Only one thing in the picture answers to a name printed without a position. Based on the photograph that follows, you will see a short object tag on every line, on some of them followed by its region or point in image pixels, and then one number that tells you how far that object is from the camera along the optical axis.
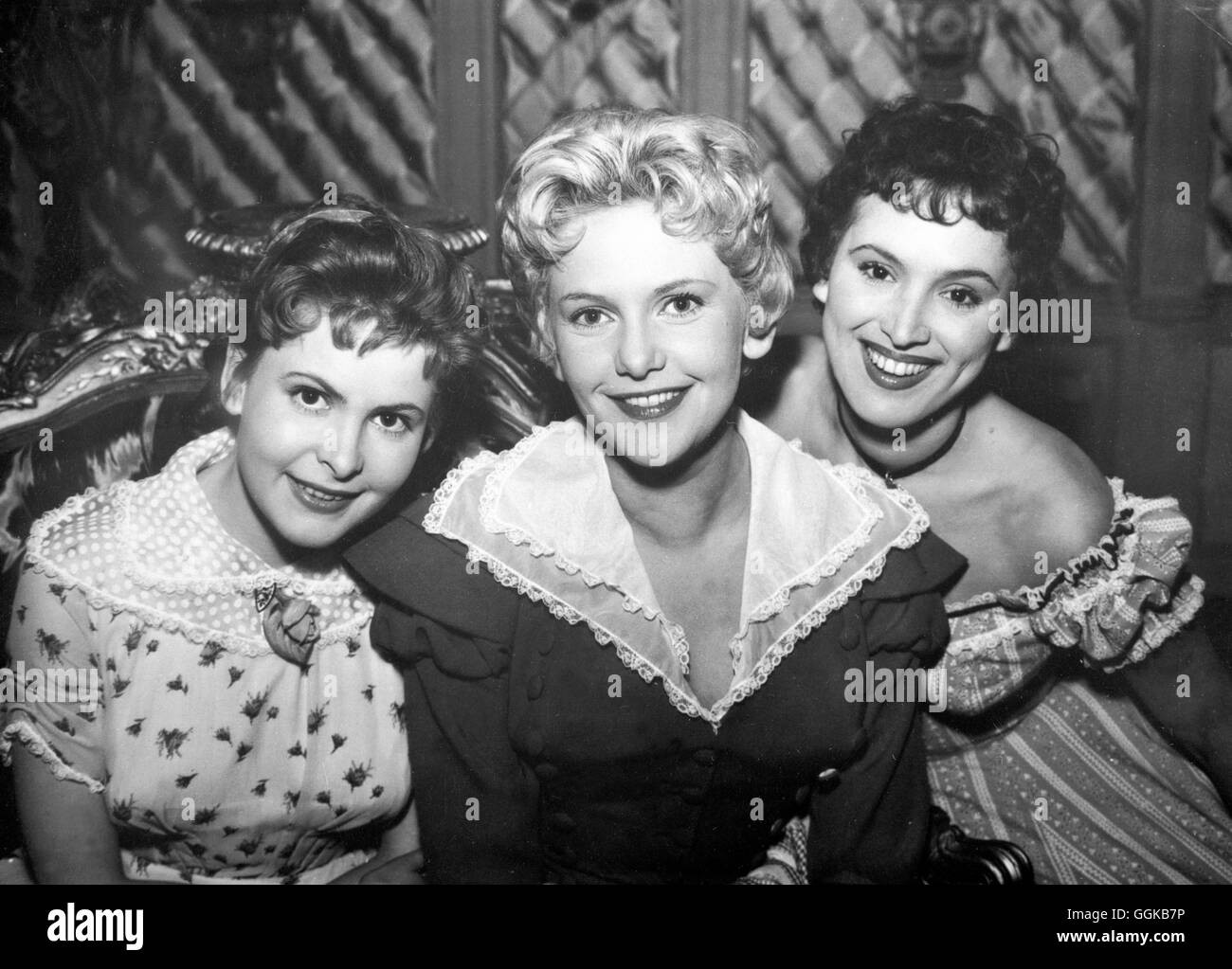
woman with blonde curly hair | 1.40
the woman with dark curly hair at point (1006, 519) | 1.45
